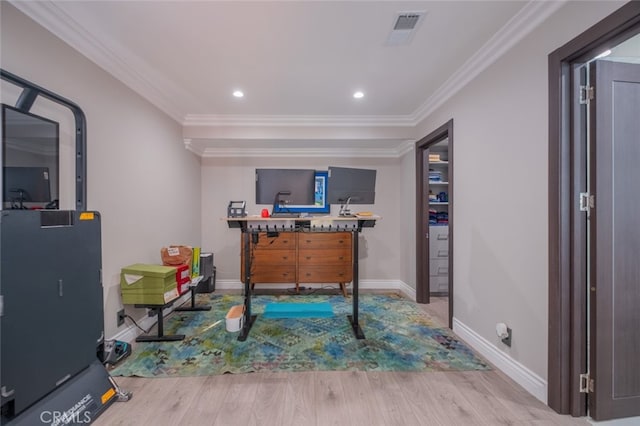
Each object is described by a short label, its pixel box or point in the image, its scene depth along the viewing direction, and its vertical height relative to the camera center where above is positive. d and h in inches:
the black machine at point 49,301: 49.3 -19.8
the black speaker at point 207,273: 138.6 -36.0
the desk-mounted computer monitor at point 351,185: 160.7 +18.9
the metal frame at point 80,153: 66.7 +17.3
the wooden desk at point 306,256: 146.7 -25.7
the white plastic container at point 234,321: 103.0 -45.6
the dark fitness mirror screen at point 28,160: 56.2 +13.6
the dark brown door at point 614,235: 57.9 -5.3
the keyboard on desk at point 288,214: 155.8 -0.3
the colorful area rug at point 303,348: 80.7 -50.4
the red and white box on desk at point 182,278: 101.6 -27.4
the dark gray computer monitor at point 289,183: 161.6 +20.3
